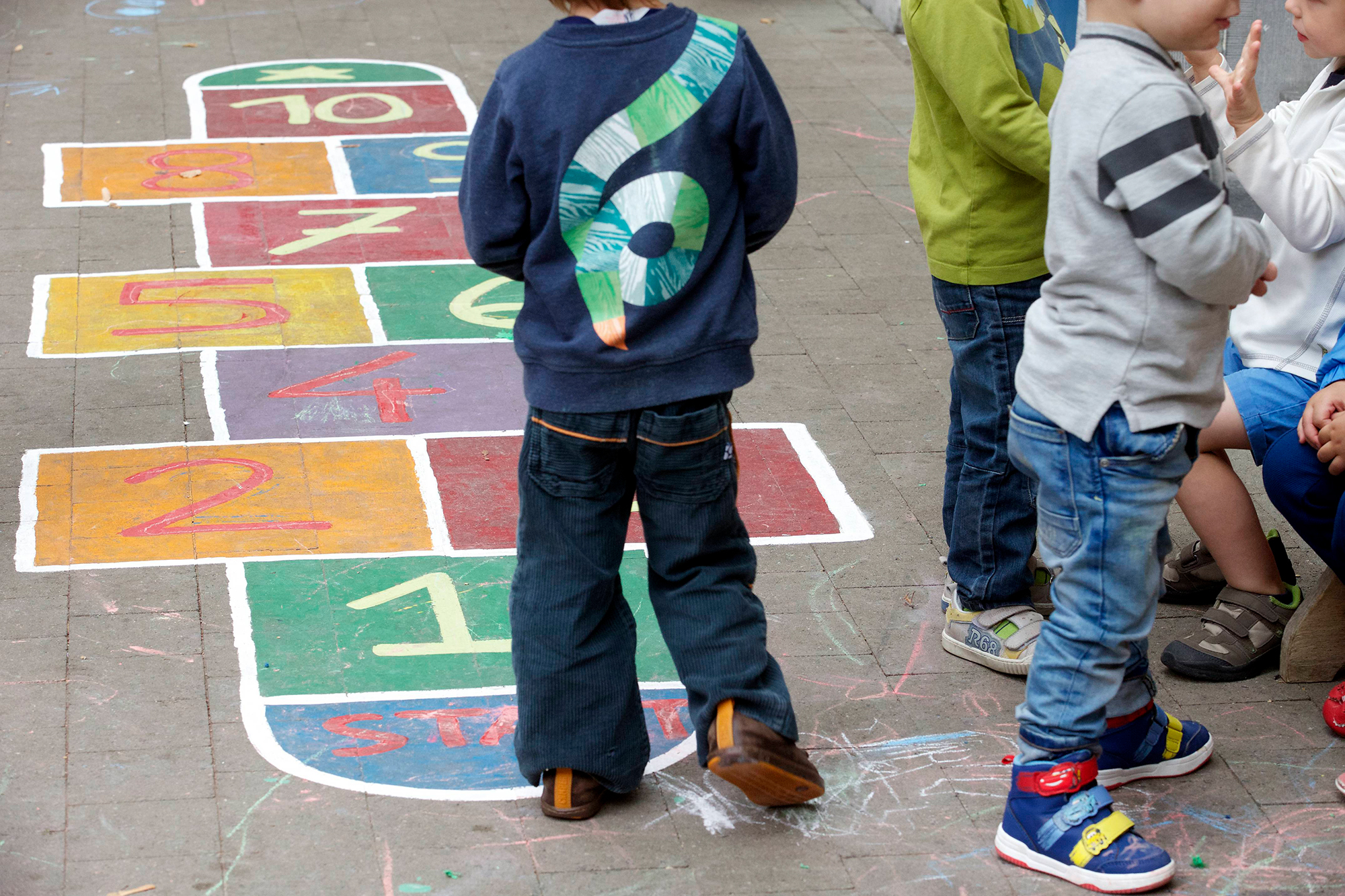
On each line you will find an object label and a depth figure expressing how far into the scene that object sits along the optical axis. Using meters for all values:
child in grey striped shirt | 4.91
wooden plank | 6.79
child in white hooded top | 6.55
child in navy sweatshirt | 5.14
